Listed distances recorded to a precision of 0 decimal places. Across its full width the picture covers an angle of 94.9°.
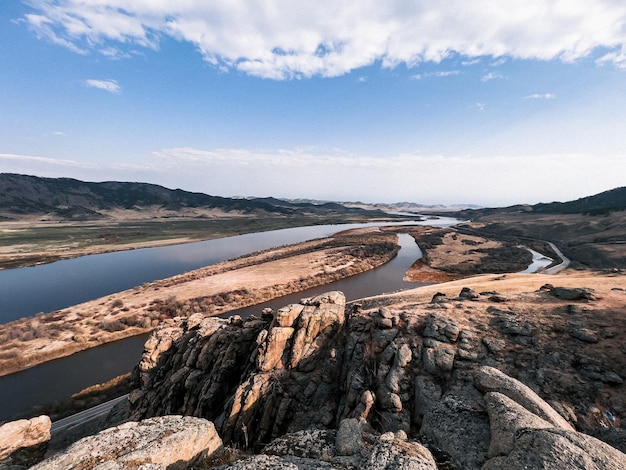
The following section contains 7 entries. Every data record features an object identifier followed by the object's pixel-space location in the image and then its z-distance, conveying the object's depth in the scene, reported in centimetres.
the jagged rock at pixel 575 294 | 2260
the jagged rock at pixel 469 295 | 2566
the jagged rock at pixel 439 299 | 2591
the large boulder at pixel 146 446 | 853
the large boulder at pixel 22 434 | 1468
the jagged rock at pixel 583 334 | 1695
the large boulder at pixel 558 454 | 746
